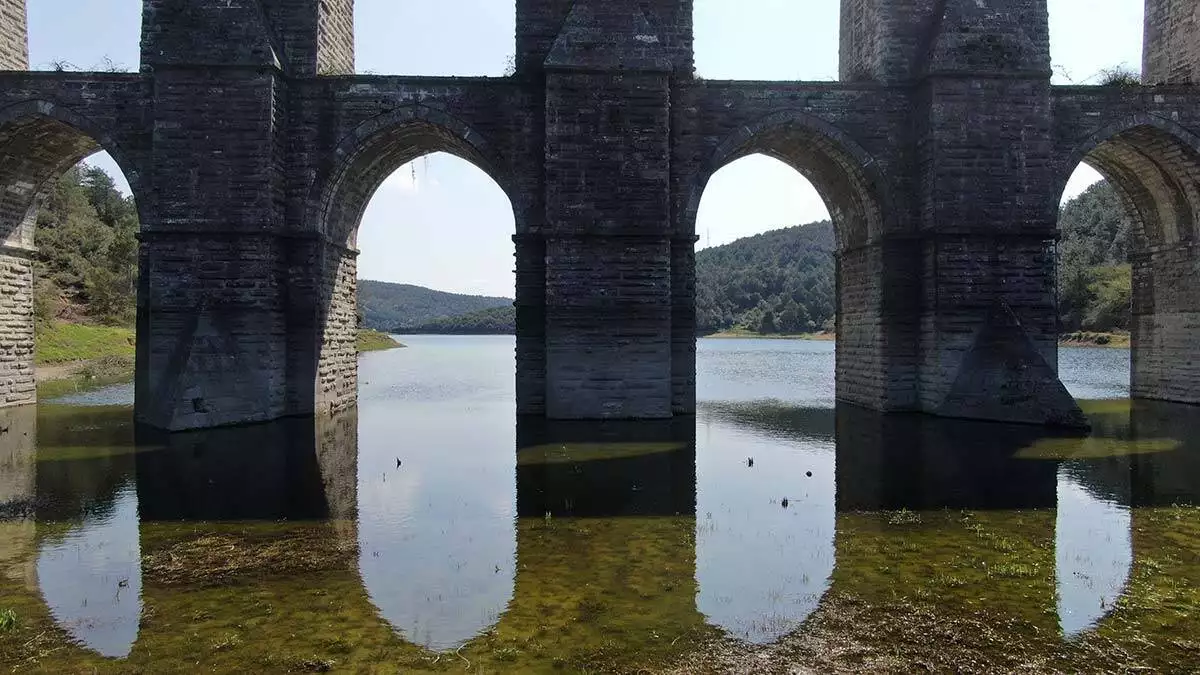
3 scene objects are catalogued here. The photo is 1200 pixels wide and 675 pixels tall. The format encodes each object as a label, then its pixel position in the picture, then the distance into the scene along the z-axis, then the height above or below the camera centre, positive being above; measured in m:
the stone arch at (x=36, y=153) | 16.14 +4.04
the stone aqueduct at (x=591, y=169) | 15.59 +3.41
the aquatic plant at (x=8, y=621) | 5.26 -1.91
